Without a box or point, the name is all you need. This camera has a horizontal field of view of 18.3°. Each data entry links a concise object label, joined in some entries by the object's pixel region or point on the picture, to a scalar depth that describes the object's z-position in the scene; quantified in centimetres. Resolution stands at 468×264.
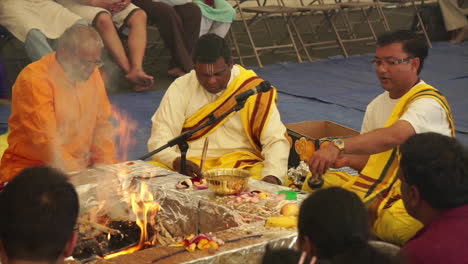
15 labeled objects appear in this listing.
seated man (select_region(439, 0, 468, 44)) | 2251
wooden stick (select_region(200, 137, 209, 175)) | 816
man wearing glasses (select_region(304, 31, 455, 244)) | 719
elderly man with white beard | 890
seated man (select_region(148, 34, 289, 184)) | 906
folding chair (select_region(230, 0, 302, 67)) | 1868
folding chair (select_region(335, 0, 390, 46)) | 2043
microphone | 753
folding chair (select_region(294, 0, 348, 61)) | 1975
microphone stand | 760
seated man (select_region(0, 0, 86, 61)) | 1419
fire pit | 678
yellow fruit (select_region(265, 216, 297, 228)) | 624
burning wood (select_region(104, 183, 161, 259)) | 720
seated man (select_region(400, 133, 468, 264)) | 472
